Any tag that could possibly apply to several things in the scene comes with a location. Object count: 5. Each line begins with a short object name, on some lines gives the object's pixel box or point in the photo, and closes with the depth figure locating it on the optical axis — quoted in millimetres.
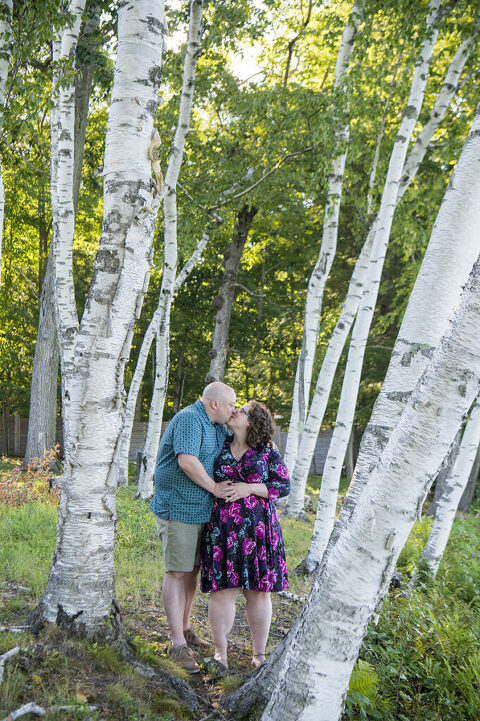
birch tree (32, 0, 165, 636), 3285
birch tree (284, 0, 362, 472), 8102
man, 3705
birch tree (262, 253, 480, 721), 2287
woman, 3738
